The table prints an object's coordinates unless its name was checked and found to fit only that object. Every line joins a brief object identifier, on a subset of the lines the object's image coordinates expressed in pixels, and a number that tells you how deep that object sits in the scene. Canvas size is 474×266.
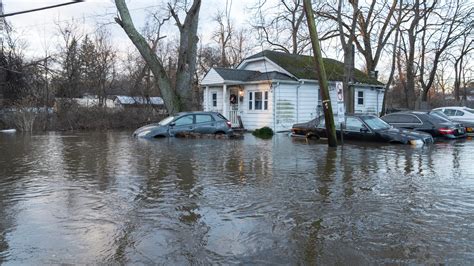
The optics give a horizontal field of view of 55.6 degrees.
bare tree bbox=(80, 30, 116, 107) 36.06
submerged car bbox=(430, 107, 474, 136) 22.83
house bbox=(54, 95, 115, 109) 30.86
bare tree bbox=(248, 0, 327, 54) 25.75
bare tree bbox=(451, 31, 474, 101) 36.15
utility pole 15.34
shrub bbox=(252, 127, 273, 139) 23.54
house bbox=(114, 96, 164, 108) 35.15
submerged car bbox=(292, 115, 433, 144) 16.55
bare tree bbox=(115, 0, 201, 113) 23.06
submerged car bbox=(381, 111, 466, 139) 19.01
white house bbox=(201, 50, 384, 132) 24.91
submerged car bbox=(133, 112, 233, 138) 19.50
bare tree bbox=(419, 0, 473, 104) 31.87
